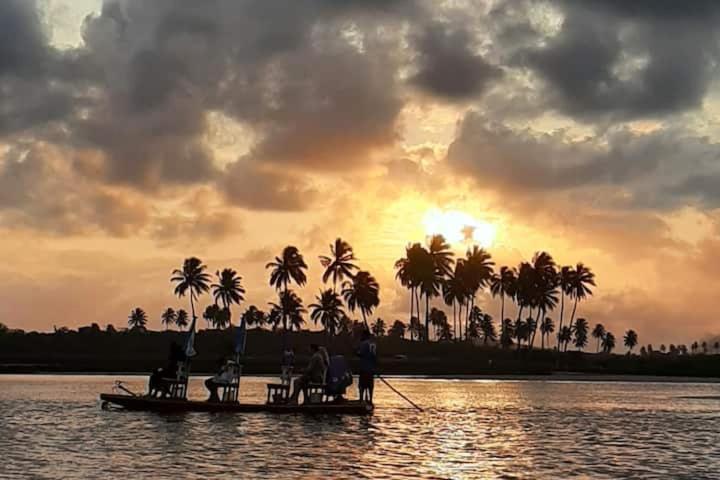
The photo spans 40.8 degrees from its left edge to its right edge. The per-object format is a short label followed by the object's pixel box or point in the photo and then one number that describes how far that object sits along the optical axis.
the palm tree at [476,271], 155.62
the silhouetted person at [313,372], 39.53
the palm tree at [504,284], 158.88
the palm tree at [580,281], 156.50
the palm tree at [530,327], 150.49
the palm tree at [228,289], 165.25
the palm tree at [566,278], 156.75
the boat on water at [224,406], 38.03
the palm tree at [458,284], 156.12
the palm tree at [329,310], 152.12
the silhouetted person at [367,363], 40.44
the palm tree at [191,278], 161.00
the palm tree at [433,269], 146.88
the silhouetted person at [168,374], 39.25
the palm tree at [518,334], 147.75
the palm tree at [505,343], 171.29
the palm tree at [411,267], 147.34
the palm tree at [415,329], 171.98
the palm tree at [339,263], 144.00
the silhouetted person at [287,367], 40.00
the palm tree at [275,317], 168.95
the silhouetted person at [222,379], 39.00
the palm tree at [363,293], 153.50
